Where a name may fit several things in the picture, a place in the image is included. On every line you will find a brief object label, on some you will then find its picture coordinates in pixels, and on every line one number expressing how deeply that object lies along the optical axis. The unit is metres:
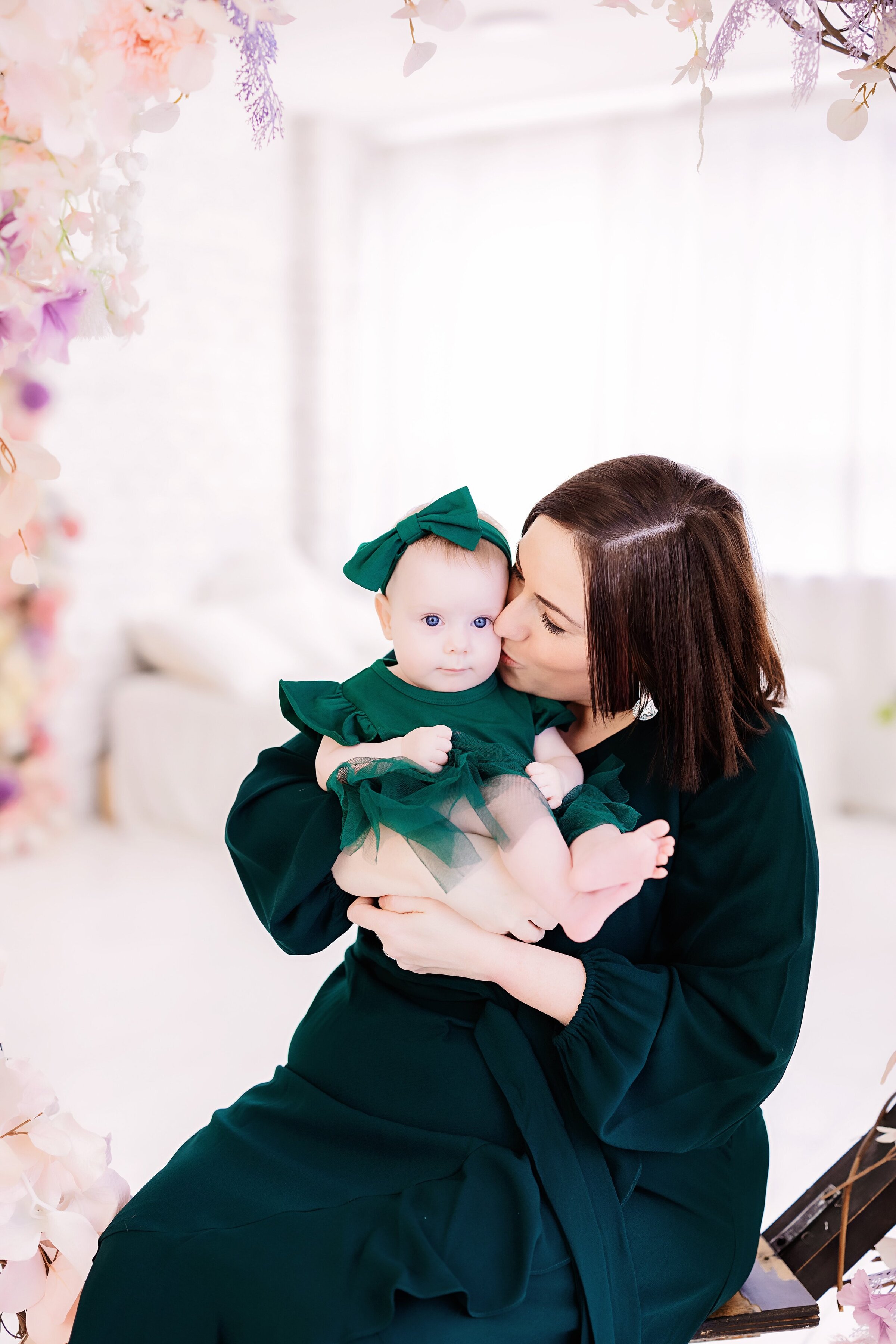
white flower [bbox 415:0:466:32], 0.92
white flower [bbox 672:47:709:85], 1.00
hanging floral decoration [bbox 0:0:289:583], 0.73
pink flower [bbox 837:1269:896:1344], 1.06
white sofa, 4.00
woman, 1.02
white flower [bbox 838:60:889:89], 0.90
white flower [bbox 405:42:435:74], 0.91
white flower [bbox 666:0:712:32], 0.99
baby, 1.09
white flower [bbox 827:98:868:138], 0.95
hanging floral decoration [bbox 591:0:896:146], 0.91
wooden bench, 1.24
